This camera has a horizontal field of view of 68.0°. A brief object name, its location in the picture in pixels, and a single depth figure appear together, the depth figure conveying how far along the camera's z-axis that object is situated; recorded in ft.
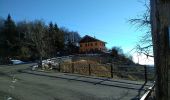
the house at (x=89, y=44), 158.71
